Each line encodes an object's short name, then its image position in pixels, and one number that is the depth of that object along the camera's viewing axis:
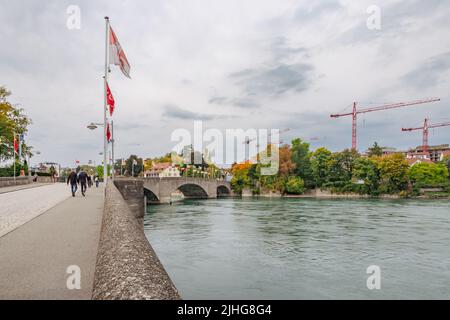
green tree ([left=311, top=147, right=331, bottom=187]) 97.81
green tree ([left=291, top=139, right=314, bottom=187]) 98.94
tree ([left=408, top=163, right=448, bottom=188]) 93.25
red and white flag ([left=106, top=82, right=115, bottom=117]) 21.55
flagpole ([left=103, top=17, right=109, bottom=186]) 21.16
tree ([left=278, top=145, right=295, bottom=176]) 97.00
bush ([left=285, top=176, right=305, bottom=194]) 94.00
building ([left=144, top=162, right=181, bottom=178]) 125.81
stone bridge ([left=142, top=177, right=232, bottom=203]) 61.75
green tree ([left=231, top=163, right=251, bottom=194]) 101.75
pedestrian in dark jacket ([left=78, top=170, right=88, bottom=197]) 22.53
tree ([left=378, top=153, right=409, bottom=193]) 90.62
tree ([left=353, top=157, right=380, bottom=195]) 92.09
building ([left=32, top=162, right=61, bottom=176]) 131.48
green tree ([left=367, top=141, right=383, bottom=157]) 121.44
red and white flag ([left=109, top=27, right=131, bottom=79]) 19.86
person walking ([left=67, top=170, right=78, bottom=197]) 21.44
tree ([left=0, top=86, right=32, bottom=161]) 46.22
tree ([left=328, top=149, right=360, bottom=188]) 96.62
